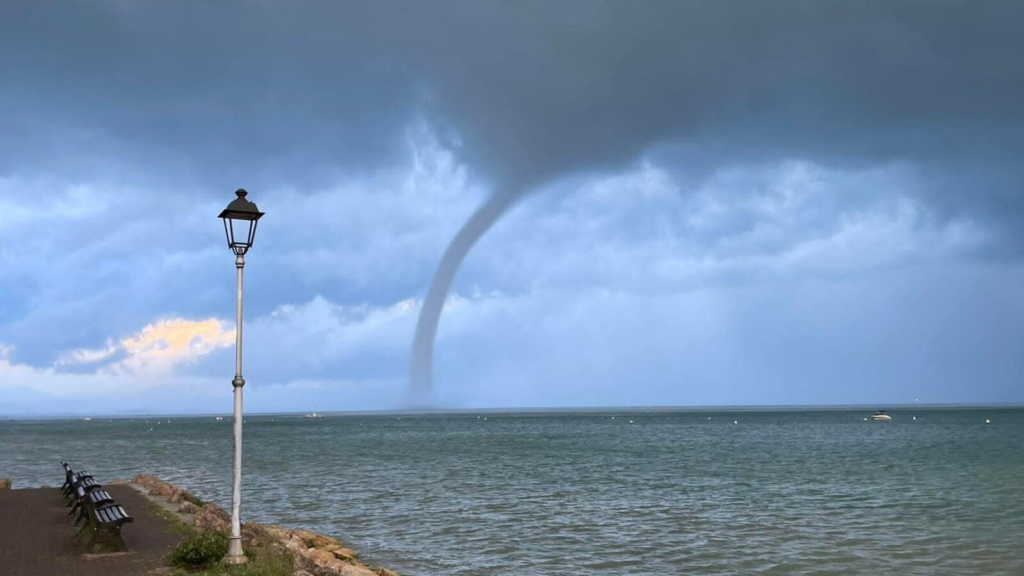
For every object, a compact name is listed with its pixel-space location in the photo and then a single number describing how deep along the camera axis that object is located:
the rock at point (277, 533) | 20.56
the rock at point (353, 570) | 17.28
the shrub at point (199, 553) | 14.49
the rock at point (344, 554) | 21.11
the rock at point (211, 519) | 20.21
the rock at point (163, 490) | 27.62
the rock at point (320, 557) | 18.51
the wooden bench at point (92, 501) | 17.14
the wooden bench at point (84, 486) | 20.20
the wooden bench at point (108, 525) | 15.74
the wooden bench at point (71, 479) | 23.33
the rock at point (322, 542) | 22.57
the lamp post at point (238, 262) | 14.30
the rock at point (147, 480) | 32.03
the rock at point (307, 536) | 22.55
